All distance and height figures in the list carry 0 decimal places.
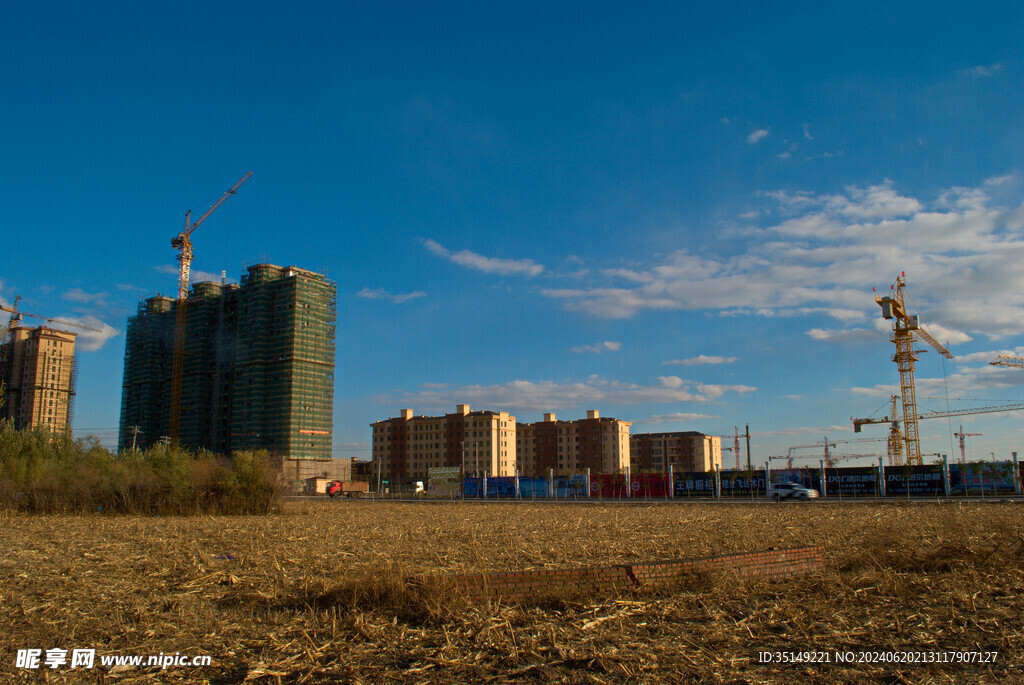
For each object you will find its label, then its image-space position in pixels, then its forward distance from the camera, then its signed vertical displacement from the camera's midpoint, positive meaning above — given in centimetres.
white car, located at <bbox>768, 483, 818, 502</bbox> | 4581 -389
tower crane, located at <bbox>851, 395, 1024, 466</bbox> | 13625 +297
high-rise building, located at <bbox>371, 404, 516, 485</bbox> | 14825 -129
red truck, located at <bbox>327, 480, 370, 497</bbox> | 9169 -791
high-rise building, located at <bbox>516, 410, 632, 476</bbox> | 15738 -178
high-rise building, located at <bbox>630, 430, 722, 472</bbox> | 17525 -369
